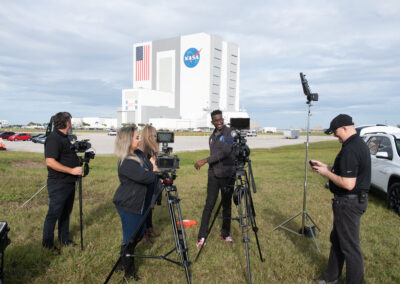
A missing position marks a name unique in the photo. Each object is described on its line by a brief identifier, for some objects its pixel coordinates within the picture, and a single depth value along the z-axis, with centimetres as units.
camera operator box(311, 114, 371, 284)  294
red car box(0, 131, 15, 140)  3973
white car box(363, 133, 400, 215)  628
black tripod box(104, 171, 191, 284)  310
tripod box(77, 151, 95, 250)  412
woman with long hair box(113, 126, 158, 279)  315
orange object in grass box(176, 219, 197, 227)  556
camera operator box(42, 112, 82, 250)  393
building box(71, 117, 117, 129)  14374
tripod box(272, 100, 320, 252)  492
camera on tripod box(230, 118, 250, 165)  385
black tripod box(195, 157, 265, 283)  382
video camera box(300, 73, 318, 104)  480
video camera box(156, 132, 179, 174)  320
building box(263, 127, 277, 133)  12800
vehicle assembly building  9519
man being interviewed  442
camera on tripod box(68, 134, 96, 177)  404
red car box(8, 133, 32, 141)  3763
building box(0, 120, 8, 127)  13598
